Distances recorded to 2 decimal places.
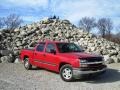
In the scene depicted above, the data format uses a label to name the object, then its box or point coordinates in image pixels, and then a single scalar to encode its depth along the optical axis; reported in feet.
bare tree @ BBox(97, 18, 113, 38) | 111.36
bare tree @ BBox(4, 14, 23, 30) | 85.98
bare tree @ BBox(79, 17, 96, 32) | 109.46
